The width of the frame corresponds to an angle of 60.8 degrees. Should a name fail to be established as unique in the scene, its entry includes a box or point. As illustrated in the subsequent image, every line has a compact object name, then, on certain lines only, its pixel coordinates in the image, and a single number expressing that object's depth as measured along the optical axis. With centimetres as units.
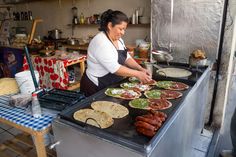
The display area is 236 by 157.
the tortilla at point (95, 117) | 126
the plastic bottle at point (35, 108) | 138
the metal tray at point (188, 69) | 199
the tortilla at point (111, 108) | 138
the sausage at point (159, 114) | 123
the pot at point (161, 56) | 250
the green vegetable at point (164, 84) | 187
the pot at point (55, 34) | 530
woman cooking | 175
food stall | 99
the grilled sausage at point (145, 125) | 108
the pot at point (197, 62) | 223
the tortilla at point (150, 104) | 148
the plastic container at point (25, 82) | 168
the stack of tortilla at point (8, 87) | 181
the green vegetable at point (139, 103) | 150
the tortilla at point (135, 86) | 185
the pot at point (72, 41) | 489
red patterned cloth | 336
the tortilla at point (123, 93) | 167
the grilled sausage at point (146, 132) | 107
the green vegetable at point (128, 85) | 188
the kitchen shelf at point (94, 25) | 430
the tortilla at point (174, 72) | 213
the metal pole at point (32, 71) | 149
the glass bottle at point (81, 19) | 502
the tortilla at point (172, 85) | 181
